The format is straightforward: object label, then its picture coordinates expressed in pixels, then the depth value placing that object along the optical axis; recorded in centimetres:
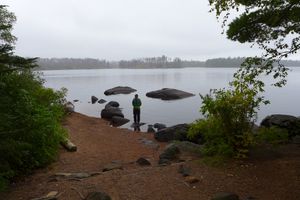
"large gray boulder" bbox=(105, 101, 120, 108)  2318
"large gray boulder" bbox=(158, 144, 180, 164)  614
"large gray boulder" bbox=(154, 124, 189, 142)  941
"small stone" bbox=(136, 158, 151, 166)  626
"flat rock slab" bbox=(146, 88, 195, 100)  3057
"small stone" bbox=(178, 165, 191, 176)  481
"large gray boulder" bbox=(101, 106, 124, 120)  1721
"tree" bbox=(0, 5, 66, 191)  444
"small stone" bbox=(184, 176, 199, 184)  459
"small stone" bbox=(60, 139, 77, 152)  750
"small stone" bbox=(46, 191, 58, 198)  435
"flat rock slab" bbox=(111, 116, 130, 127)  1605
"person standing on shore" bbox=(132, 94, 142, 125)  1261
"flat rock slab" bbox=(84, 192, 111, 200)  398
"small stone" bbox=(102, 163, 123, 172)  585
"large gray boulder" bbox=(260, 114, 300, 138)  789
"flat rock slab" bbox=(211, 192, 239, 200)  391
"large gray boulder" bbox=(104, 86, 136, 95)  3520
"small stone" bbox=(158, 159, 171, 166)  599
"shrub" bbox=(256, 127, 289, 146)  564
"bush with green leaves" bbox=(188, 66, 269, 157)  524
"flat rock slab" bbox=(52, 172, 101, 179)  524
